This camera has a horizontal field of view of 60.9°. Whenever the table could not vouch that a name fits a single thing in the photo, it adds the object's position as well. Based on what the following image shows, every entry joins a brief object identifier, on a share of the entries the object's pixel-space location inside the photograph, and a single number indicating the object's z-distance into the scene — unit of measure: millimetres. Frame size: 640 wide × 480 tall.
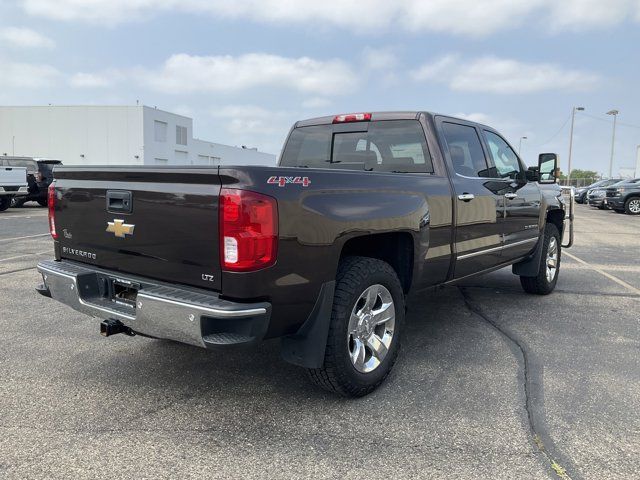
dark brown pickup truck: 2758
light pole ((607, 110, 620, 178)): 48969
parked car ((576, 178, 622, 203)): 30609
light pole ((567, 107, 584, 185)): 54519
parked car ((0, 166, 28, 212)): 17069
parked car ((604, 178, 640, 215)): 23000
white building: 50000
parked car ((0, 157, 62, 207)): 18406
